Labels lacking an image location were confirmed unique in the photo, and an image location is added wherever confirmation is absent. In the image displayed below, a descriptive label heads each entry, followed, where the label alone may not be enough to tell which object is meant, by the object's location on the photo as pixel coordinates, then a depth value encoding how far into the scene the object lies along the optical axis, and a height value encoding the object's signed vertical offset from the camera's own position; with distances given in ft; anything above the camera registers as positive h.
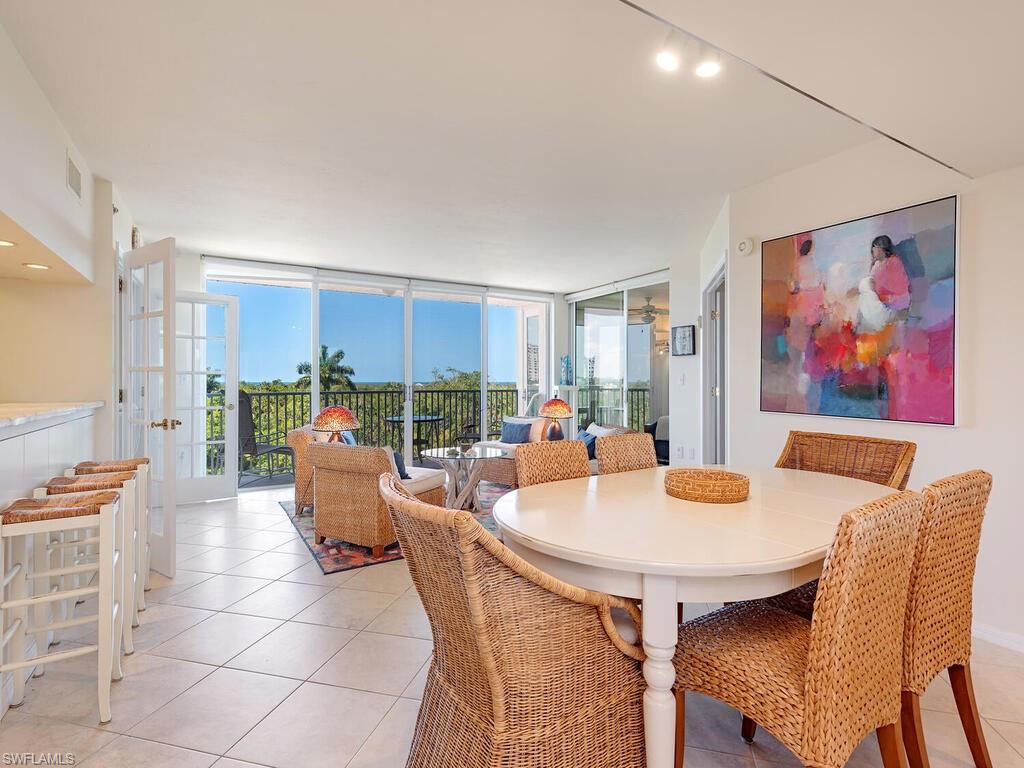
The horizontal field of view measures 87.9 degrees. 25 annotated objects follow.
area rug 10.86 -3.72
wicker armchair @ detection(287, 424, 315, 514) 14.79 -2.52
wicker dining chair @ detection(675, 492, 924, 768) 3.65 -2.22
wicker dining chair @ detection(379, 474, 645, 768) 3.69 -2.14
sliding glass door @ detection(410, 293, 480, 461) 22.17 +0.54
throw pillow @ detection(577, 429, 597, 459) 17.03 -1.91
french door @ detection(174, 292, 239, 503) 16.03 -0.43
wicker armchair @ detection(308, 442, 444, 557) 11.00 -2.48
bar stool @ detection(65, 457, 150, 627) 8.23 -1.91
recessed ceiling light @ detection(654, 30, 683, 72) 6.19 +4.01
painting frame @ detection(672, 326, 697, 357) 17.53 +1.40
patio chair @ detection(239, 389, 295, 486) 18.12 -2.24
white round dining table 4.07 -1.33
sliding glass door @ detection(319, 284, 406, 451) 20.22 +0.99
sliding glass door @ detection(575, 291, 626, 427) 23.17 +1.13
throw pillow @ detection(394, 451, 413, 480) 12.16 -1.97
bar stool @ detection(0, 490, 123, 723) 5.57 -2.15
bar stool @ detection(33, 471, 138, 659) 6.84 -1.83
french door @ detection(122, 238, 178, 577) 9.90 +0.11
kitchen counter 6.10 -0.42
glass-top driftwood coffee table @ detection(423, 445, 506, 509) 13.83 -2.40
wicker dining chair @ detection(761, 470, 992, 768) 4.48 -1.96
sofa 16.88 -2.66
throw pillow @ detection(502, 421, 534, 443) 19.03 -1.82
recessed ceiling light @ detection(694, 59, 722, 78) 6.64 +3.98
